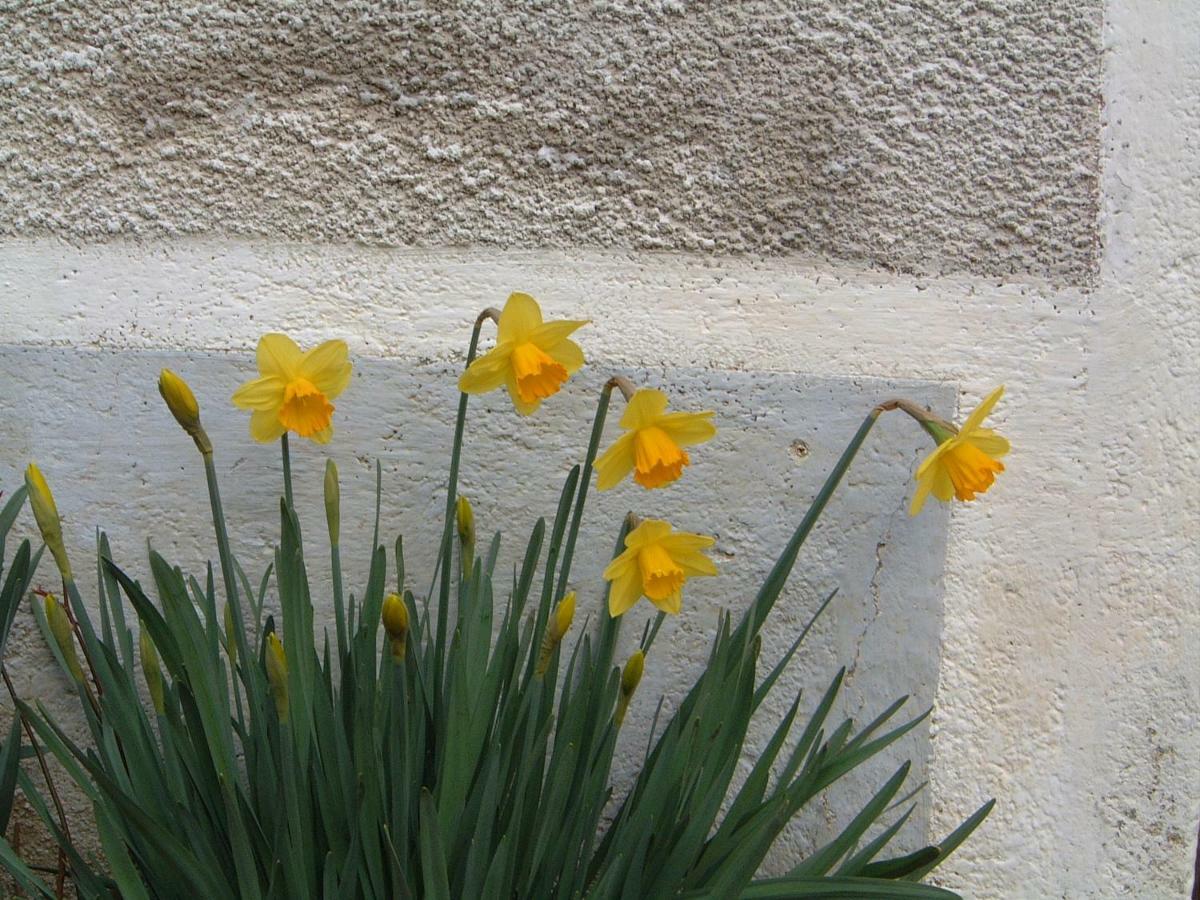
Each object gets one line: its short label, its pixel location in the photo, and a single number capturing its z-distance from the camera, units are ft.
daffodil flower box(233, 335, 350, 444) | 3.45
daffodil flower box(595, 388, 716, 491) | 3.39
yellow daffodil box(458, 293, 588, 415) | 3.43
